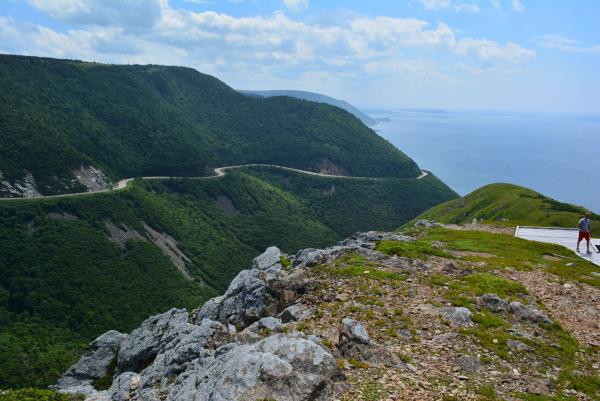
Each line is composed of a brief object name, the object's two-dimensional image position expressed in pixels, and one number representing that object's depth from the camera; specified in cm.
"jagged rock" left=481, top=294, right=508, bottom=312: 1862
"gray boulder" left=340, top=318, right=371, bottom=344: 1496
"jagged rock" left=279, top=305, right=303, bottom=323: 1820
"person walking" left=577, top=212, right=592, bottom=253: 3139
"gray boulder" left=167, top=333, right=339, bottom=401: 1157
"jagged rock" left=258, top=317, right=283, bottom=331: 1745
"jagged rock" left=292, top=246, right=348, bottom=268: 2520
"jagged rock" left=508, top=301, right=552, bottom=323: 1778
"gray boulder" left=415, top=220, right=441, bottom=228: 4399
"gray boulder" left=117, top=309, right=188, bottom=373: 2372
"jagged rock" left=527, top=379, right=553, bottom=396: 1275
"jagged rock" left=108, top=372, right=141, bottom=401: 1725
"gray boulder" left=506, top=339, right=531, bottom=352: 1521
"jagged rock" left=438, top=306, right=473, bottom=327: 1702
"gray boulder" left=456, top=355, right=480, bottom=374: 1374
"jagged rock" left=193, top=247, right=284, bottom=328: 2136
